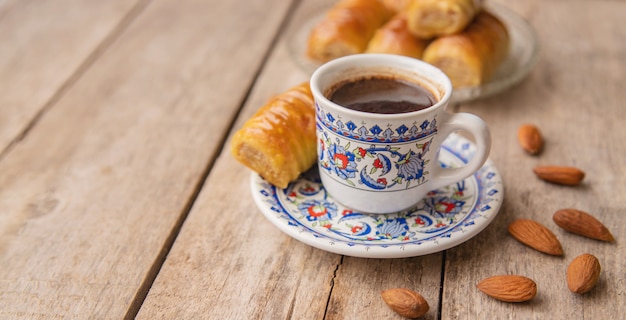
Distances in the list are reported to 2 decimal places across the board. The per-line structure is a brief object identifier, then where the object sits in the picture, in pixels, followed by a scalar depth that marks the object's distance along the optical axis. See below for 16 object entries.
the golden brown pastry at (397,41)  0.67
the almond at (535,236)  0.54
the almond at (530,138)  0.62
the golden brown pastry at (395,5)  0.72
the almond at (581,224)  0.55
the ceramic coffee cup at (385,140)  0.53
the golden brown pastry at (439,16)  0.66
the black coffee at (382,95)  0.55
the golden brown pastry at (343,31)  0.69
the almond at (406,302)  0.51
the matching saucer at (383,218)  0.52
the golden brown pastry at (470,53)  0.65
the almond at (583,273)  0.52
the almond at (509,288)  0.51
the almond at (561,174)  0.59
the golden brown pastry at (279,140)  0.56
